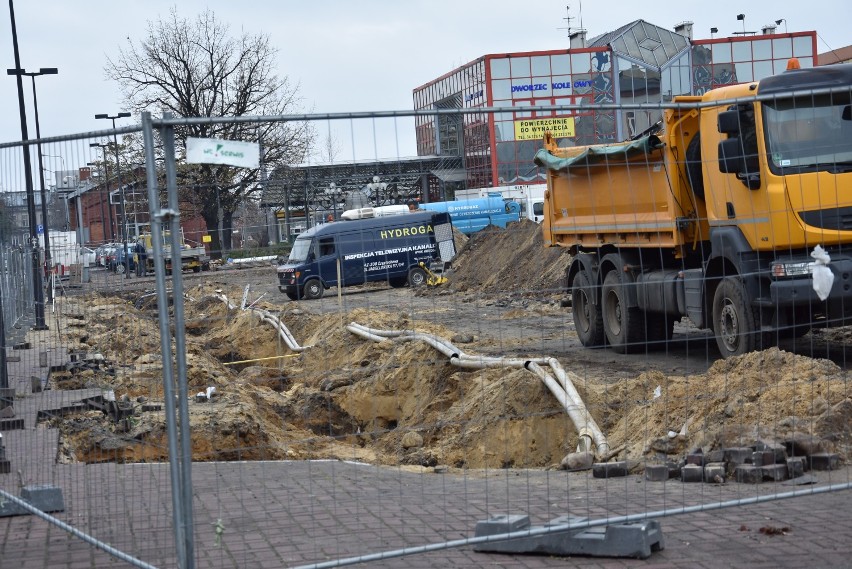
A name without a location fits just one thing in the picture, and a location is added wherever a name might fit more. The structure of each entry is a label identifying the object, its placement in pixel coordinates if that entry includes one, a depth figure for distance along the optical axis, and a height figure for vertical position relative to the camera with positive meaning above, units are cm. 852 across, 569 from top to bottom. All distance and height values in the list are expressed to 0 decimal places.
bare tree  5744 +987
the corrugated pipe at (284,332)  1581 -110
